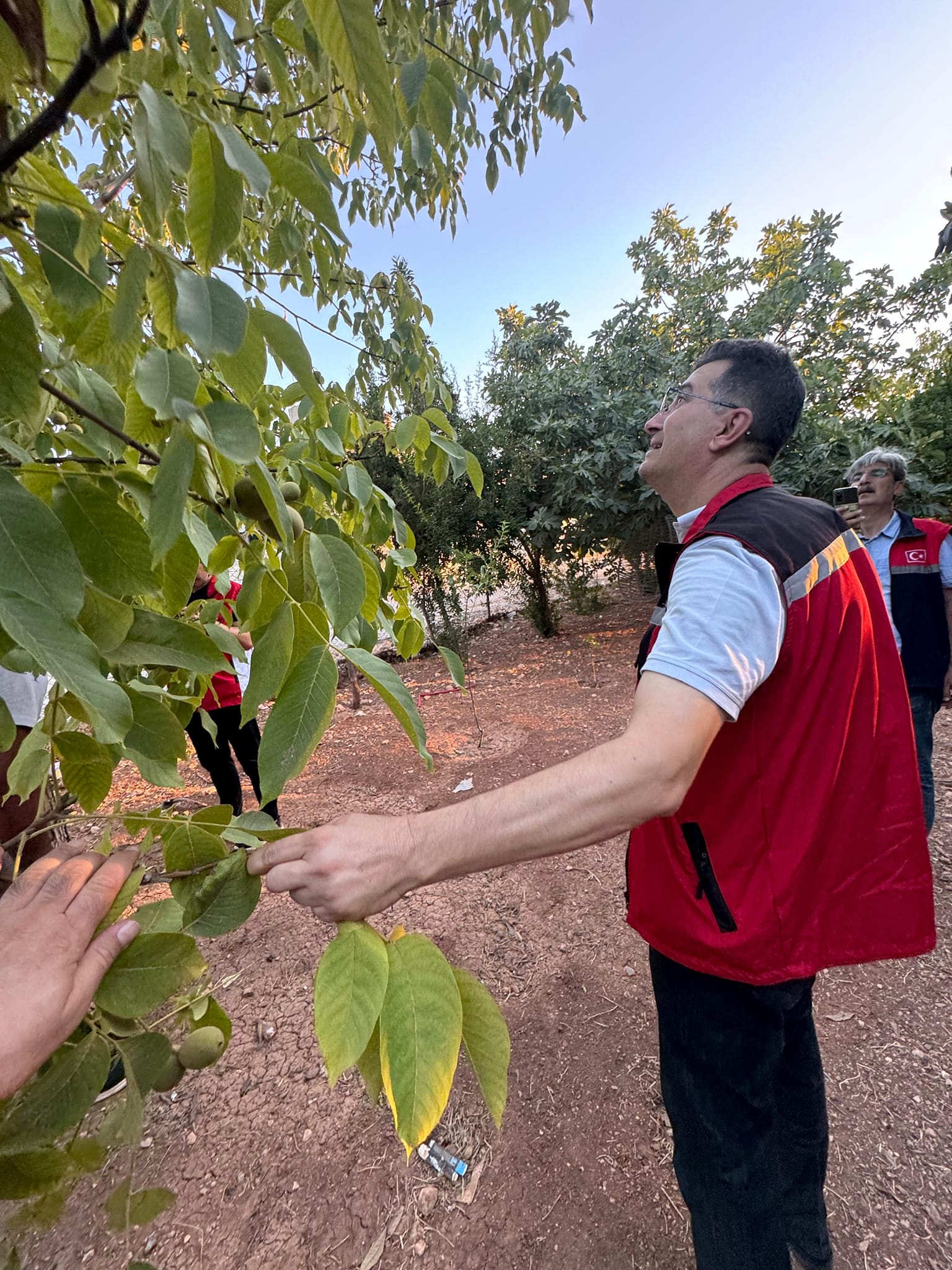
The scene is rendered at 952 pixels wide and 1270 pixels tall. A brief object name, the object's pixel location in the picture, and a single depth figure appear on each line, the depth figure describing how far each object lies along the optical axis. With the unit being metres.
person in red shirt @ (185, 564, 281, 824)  3.75
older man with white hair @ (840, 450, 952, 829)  3.15
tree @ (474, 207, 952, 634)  8.64
